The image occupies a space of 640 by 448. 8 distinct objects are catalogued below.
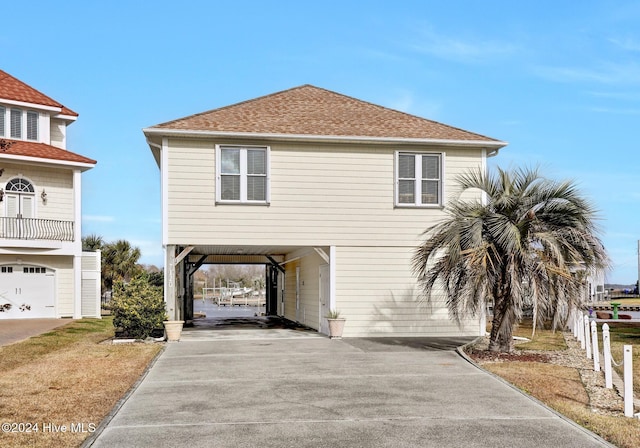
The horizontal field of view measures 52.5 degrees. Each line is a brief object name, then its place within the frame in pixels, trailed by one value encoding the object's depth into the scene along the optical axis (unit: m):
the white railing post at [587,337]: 14.59
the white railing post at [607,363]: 10.72
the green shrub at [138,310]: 17.58
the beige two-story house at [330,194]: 18.41
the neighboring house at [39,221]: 26.80
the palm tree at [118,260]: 38.41
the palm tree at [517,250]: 14.06
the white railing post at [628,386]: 8.59
